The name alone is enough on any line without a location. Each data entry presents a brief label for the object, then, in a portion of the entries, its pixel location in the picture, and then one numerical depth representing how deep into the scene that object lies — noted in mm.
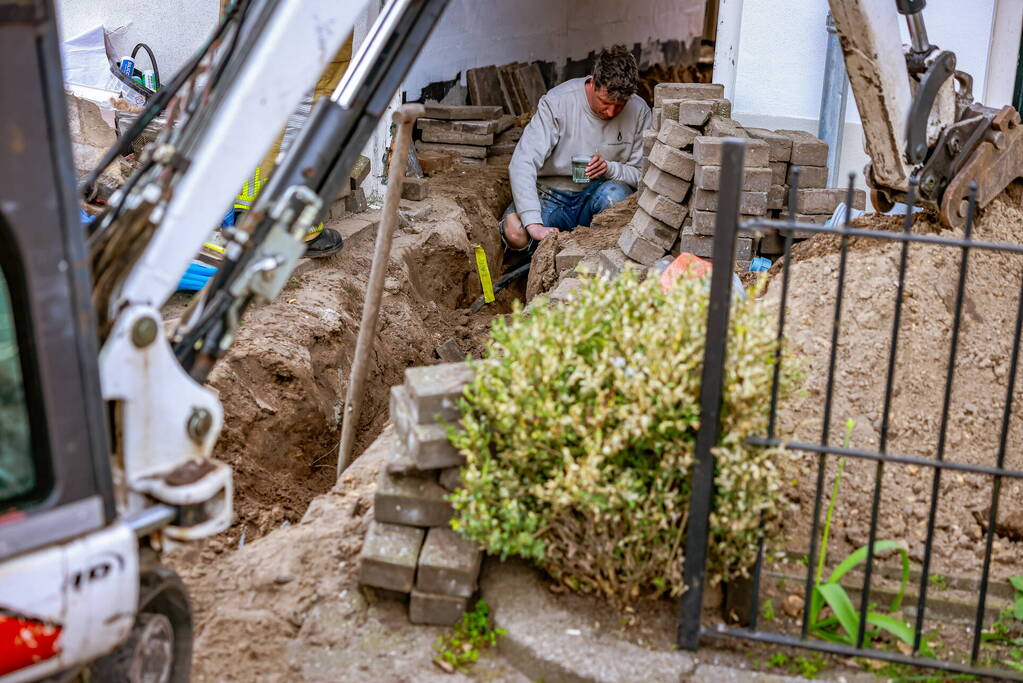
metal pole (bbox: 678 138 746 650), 2957
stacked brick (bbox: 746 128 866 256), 6637
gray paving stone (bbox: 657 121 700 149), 6695
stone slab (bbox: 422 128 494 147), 10516
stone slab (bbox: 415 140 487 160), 10570
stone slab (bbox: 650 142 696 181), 6586
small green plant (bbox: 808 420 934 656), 3170
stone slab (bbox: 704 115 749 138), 6590
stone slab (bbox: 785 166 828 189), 6652
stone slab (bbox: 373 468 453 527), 3369
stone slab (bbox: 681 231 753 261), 6508
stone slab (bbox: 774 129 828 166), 6621
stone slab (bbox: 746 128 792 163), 6629
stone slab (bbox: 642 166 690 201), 6672
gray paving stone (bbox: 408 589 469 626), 3301
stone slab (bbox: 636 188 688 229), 6691
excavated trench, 5109
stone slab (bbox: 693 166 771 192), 6270
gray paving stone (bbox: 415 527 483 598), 3275
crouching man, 8711
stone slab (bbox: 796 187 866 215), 6648
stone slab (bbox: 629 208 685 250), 6793
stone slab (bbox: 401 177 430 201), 8742
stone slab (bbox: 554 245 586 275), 7465
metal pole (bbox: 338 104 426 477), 4234
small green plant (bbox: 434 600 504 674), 3199
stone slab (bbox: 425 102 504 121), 10633
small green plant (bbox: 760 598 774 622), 3395
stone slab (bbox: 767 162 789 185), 6664
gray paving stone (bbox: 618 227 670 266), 6773
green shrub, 3041
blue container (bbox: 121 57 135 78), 7848
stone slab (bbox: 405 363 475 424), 3287
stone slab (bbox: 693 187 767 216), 6344
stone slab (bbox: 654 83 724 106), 7652
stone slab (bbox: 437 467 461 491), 3334
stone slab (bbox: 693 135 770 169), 6262
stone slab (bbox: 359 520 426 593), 3314
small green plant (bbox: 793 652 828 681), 3151
